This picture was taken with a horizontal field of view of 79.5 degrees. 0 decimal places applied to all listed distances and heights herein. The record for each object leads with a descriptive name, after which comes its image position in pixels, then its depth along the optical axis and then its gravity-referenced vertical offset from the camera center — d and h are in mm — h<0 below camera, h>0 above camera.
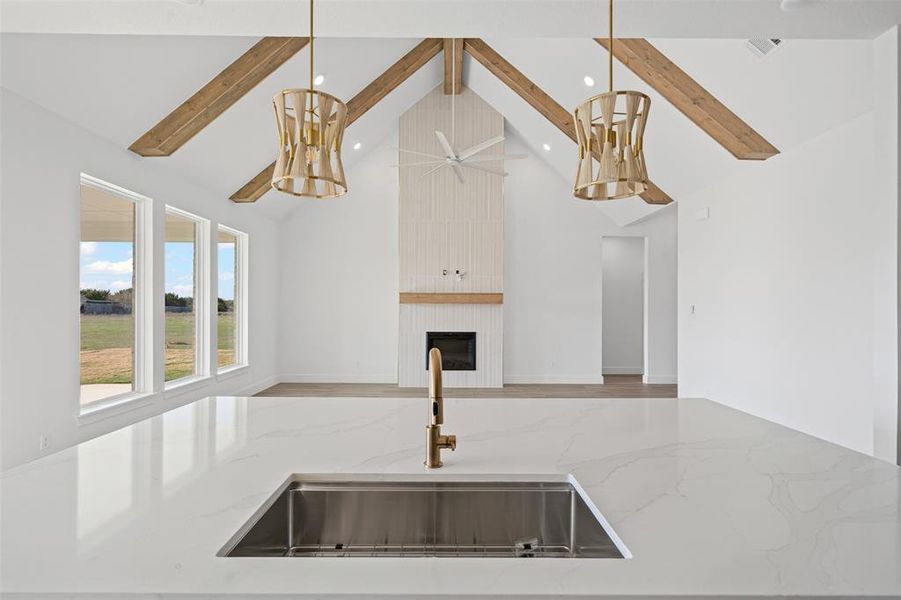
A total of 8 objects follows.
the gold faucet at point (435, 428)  1241 -305
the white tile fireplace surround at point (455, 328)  7332 -542
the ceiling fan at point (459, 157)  4969 +1366
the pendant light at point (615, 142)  1372 +410
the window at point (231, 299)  6395 -53
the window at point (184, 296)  5147 -18
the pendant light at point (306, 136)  1328 +399
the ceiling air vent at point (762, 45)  3434 +1624
